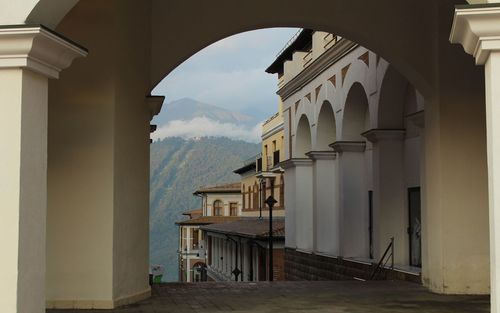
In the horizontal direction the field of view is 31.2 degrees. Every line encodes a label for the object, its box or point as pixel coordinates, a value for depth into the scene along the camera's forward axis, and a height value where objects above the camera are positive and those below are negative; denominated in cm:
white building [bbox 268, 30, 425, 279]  2031 +173
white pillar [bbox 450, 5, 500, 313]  679 +95
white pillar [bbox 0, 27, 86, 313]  757 +55
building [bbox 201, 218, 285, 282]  3897 -149
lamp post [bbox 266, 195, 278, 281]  2643 +41
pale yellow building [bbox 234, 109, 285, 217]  4414 +300
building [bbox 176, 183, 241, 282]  7631 +8
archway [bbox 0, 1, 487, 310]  1217 +248
